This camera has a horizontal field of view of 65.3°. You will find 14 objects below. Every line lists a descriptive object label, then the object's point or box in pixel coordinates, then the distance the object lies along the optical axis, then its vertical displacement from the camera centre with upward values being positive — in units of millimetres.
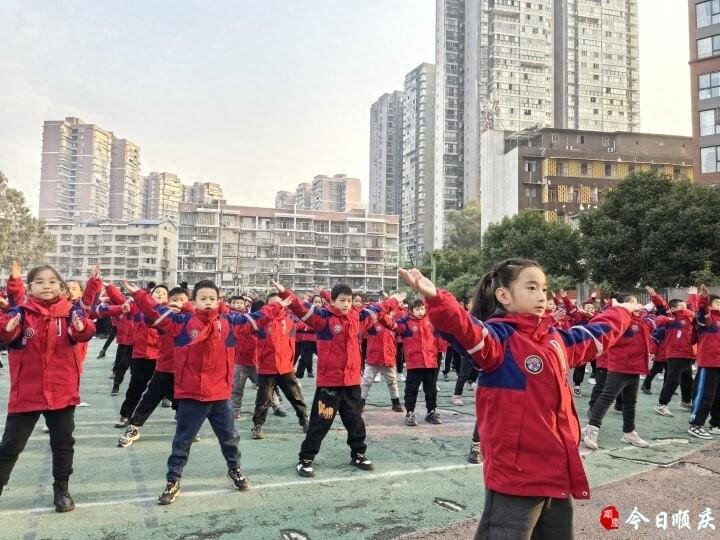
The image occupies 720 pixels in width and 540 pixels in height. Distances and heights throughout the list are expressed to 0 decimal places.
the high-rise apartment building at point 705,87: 34875 +14197
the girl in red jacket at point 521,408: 2373 -440
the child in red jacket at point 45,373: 4113 -525
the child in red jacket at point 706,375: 6953 -789
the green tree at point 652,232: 22016 +3267
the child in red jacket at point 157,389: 6200 -999
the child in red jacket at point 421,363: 7621 -755
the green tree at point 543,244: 31141 +3715
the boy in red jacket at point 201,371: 4629 -562
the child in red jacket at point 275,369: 6930 -792
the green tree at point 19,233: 34719 +4530
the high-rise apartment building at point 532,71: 74188 +32752
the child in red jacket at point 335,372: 5273 -654
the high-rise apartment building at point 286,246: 88438 +9693
